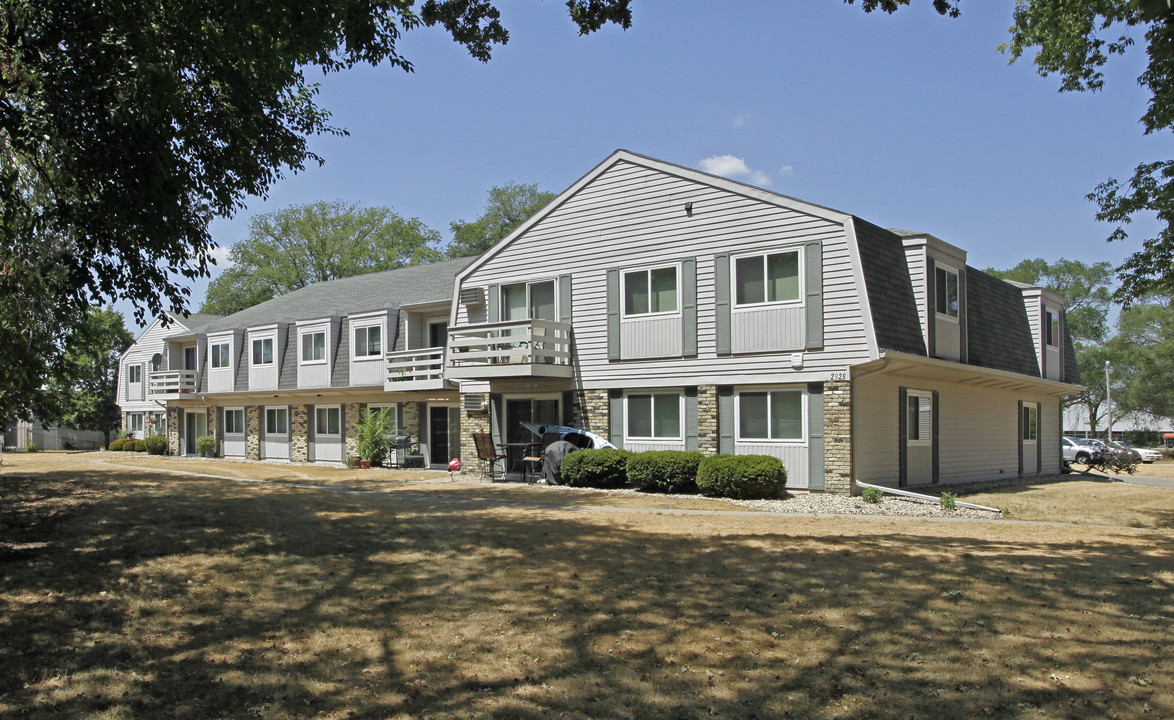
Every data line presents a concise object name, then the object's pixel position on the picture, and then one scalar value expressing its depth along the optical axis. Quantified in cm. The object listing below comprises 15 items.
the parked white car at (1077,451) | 3294
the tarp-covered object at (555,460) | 1925
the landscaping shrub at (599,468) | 1809
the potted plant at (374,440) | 2623
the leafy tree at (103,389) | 4488
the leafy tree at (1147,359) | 5219
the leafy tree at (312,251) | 5422
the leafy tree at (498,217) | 5497
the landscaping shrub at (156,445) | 3725
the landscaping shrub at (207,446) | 3459
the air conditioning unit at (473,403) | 2209
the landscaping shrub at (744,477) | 1608
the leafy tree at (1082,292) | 6575
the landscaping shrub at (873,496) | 1564
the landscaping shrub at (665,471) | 1714
